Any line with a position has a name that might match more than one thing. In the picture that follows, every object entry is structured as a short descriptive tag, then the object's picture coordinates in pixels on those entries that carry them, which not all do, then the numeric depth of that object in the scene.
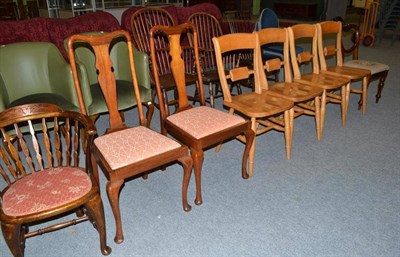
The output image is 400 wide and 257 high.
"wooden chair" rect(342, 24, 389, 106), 3.07
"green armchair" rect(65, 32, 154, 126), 2.22
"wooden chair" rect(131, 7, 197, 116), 2.69
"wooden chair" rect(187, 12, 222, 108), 3.10
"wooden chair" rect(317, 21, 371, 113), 2.76
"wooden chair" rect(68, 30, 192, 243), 1.50
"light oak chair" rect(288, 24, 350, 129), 2.51
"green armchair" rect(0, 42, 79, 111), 2.25
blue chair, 3.54
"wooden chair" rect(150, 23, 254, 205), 1.76
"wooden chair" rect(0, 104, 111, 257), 1.24
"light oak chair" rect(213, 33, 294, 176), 2.05
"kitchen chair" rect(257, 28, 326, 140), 2.30
